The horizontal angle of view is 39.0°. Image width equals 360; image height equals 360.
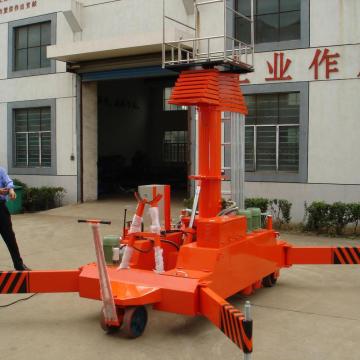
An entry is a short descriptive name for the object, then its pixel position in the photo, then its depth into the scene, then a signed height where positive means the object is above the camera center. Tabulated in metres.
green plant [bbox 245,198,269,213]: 11.44 -1.01
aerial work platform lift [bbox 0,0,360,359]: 4.56 -1.11
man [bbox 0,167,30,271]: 6.96 -1.02
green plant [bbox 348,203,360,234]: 10.43 -1.09
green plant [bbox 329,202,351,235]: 10.47 -1.20
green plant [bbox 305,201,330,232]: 10.66 -1.22
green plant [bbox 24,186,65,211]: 15.35 -1.22
